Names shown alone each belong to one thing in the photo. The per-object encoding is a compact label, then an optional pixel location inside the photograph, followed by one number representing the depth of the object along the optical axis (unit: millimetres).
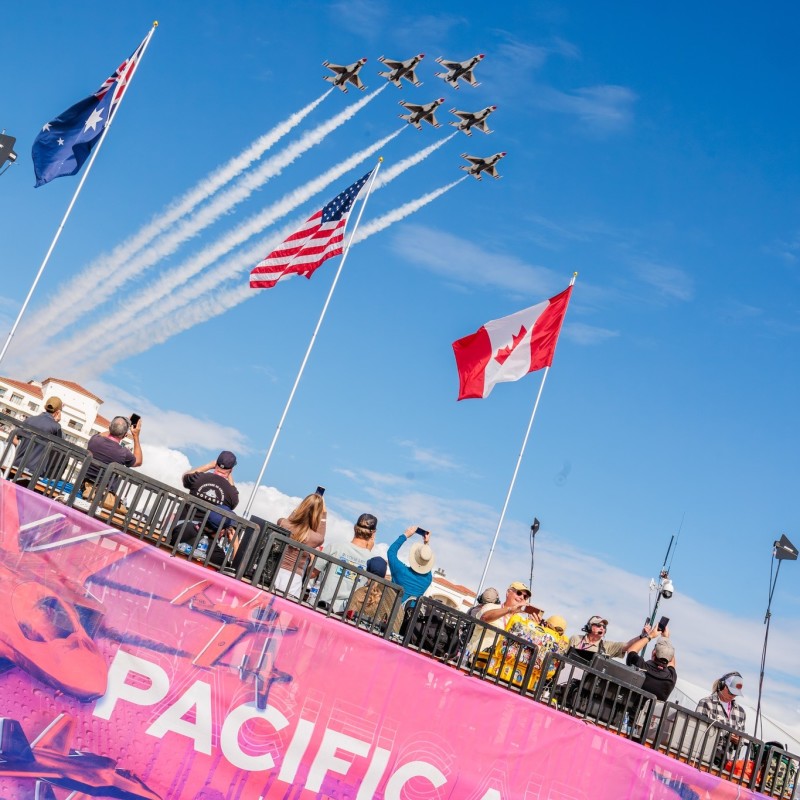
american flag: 18109
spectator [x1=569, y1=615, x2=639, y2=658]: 12366
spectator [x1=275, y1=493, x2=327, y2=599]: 10789
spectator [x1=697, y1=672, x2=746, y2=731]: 12039
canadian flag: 16375
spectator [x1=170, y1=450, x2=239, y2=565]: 10102
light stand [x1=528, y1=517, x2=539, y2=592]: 27802
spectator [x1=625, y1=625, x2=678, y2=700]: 11523
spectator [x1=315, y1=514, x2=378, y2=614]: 9633
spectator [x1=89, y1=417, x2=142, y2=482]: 10836
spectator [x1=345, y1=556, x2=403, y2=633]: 9695
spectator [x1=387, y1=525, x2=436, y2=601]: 11070
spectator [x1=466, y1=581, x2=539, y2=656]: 11070
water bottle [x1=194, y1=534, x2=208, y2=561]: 10180
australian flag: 16219
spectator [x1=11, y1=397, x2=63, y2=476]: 9688
